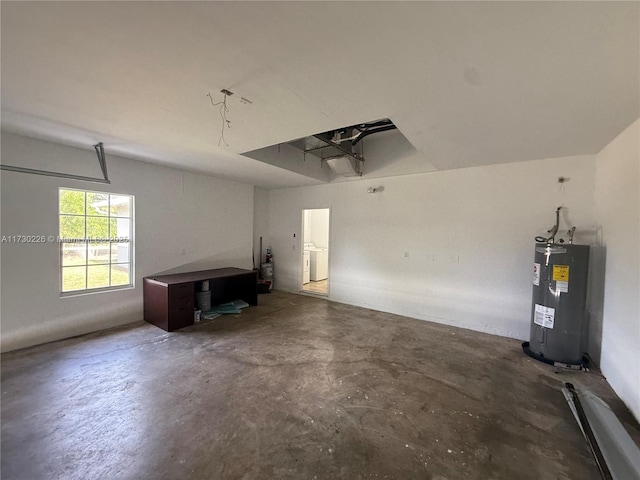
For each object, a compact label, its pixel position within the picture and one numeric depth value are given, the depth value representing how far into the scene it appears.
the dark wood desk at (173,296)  3.89
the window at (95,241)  3.59
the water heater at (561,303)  2.99
